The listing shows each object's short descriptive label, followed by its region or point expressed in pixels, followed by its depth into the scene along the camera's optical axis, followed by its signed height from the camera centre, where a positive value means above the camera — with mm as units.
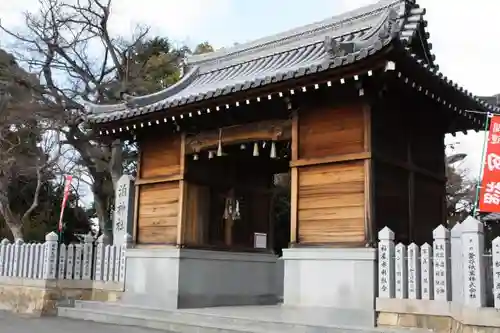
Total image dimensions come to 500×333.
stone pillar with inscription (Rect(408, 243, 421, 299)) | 7758 -374
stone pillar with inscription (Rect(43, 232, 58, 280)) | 12742 -474
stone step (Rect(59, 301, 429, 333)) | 8258 -1404
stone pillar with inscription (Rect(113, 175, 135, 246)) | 13141 +728
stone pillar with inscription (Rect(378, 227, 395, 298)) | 8023 -268
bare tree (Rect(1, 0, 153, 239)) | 22453 +6755
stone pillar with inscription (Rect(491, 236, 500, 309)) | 6578 -189
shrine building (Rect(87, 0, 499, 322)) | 8539 +1623
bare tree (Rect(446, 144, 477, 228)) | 27344 +2799
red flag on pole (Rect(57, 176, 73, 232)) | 17312 +1722
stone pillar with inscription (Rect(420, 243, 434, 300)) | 7617 -365
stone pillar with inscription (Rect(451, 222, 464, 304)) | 7121 -233
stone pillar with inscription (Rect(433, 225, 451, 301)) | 7430 -242
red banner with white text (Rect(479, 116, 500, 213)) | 8016 +1074
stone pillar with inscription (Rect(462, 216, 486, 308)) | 6691 -190
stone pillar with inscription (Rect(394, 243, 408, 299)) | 7895 -374
